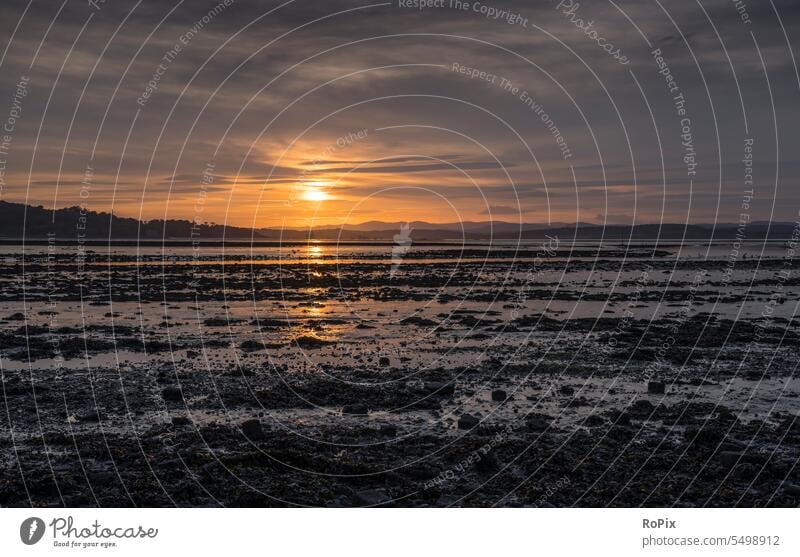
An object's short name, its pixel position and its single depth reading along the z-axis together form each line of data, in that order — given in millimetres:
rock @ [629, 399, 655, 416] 17672
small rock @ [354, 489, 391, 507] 12164
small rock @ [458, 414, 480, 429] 16203
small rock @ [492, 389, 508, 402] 18906
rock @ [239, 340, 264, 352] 27188
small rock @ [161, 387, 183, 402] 18719
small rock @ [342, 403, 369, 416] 17641
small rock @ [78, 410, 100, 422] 16594
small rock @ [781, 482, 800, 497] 12562
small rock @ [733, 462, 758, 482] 13289
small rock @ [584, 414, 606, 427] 16617
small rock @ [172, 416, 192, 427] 16281
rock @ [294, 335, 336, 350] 28344
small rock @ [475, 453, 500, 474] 13555
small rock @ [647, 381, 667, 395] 20109
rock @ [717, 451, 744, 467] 13930
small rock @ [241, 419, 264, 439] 15312
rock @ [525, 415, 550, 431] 16266
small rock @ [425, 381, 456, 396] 19741
